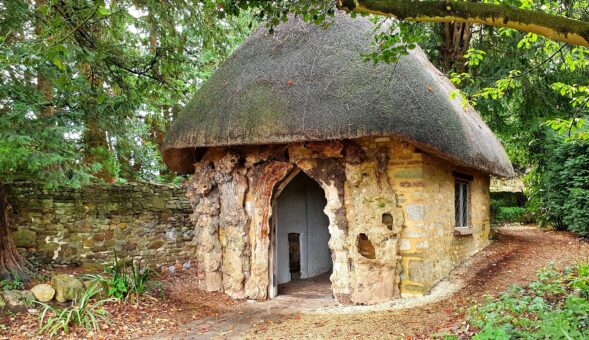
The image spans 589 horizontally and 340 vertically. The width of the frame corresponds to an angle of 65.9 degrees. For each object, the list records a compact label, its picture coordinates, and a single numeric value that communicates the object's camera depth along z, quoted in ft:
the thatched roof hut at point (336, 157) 20.85
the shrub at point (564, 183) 34.83
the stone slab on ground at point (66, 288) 20.30
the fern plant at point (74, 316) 17.58
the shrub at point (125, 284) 21.31
